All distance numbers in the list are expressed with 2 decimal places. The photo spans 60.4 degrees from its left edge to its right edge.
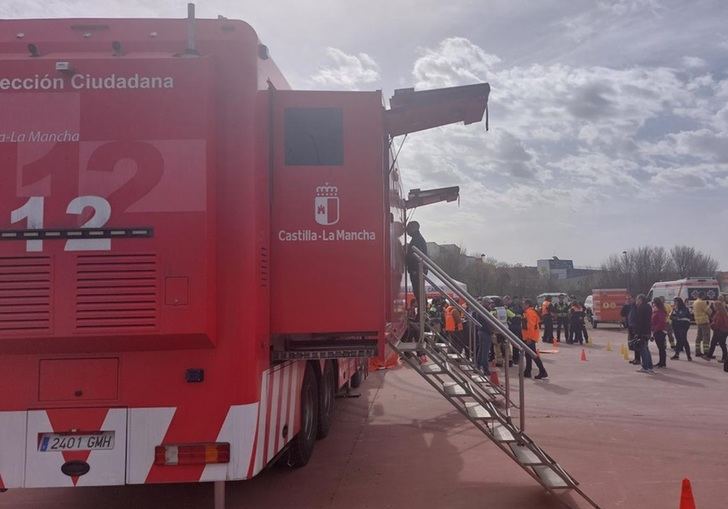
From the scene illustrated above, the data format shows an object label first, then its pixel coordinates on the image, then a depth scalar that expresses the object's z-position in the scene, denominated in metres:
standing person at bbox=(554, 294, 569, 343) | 24.54
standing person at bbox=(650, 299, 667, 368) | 15.17
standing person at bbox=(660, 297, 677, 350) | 18.87
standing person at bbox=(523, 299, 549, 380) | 13.77
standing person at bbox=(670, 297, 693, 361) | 16.53
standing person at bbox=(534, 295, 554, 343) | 23.52
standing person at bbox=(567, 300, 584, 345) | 23.42
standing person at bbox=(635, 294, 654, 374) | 14.18
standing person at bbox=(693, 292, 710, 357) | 16.95
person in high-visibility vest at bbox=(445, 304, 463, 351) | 16.31
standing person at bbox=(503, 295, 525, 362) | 14.68
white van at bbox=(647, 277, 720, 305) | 32.19
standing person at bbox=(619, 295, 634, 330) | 18.67
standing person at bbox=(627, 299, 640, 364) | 14.64
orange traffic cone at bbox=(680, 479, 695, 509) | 4.64
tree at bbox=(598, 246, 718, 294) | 76.69
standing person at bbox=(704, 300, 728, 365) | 15.23
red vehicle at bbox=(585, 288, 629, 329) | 32.44
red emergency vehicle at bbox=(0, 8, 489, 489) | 4.38
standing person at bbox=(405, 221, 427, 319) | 7.91
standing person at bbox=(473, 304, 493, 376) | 13.04
